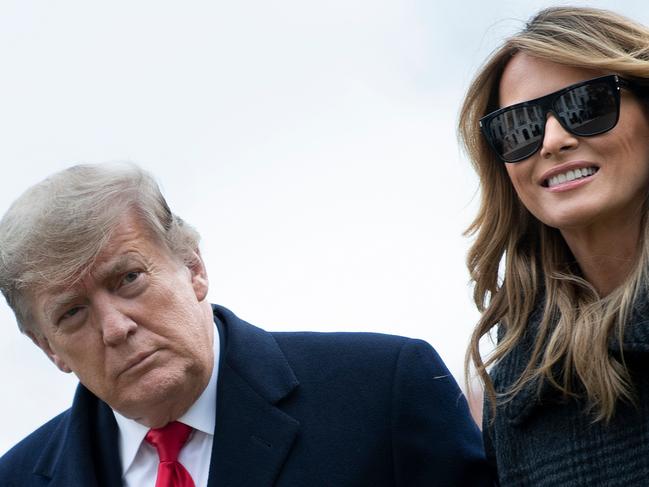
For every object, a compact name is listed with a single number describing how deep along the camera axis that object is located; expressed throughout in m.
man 7.59
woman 6.51
